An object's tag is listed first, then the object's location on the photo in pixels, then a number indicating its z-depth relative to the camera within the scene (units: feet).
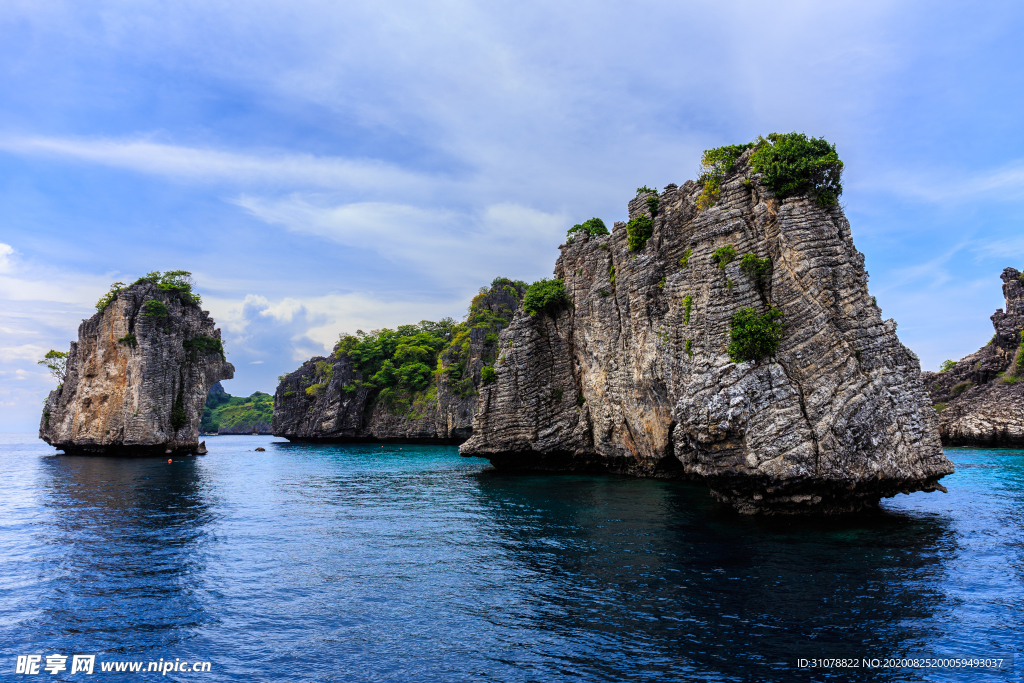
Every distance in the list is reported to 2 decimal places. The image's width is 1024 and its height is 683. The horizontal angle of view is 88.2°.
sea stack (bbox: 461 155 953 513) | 79.36
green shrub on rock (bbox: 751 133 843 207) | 88.69
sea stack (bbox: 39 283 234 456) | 221.87
